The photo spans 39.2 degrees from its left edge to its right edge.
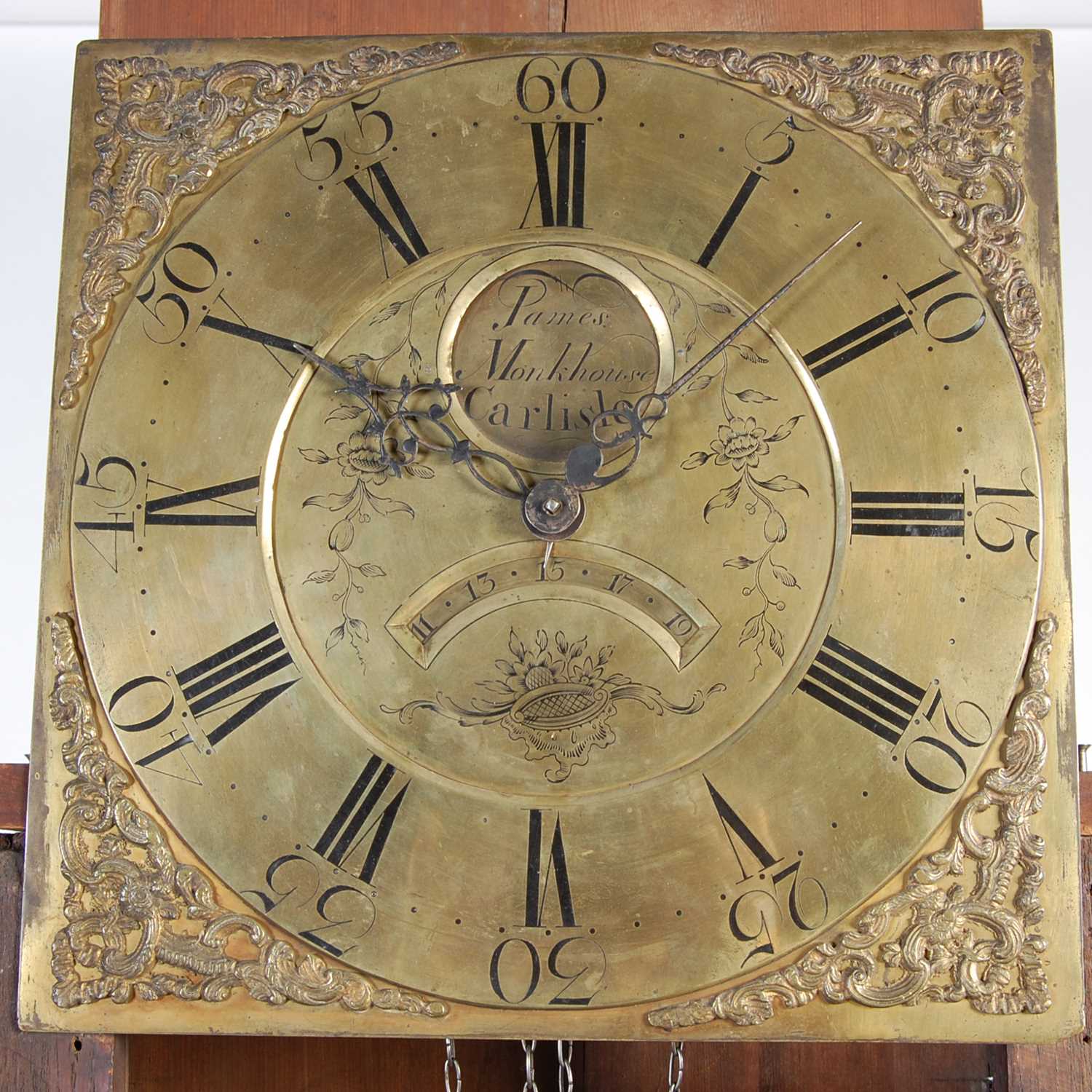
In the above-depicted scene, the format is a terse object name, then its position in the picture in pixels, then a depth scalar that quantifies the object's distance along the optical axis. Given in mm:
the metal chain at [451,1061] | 471
